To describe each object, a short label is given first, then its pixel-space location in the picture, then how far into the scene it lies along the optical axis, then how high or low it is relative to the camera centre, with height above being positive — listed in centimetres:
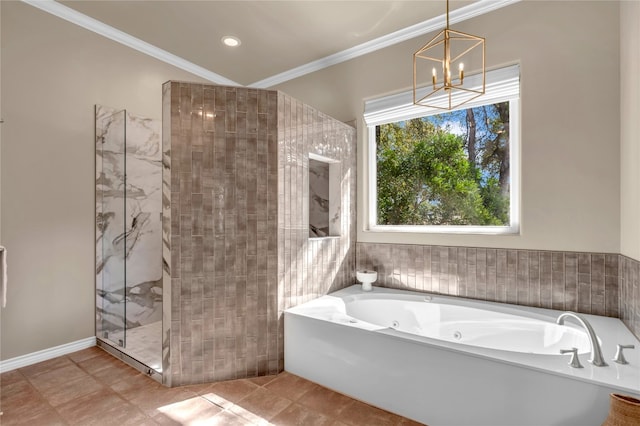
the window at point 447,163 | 238 +45
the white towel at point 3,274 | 176 -35
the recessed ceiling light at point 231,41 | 284 +163
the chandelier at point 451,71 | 242 +120
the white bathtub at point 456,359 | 134 -80
